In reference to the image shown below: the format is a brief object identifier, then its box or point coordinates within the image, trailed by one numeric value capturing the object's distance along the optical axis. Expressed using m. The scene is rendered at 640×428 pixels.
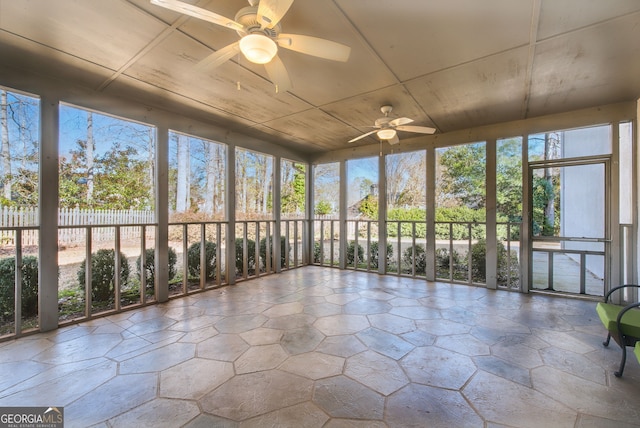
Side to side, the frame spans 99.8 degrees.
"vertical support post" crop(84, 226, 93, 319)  3.33
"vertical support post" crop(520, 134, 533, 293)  4.48
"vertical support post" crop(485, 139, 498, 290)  4.71
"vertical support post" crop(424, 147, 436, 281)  5.29
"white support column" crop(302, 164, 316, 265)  6.95
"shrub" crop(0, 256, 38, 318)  3.09
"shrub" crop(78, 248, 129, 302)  3.76
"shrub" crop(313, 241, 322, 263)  7.02
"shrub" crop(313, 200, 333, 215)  6.79
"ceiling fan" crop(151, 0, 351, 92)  1.66
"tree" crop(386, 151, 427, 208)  5.48
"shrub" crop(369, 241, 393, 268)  6.20
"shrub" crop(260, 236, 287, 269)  6.06
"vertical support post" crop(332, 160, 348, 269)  6.50
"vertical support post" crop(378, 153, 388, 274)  5.93
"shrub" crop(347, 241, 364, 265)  6.59
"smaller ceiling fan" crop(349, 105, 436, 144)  3.69
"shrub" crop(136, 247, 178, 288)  4.04
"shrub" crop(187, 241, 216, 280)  4.98
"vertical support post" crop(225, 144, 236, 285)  5.03
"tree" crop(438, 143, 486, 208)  4.89
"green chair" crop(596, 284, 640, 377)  2.17
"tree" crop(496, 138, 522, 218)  4.56
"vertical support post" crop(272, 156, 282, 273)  6.07
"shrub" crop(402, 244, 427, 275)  5.73
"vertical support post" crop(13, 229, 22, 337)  2.85
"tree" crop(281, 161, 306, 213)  6.38
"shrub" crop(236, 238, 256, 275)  5.59
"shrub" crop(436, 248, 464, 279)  5.32
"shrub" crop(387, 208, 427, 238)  5.49
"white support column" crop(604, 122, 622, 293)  3.85
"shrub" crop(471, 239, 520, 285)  4.72
